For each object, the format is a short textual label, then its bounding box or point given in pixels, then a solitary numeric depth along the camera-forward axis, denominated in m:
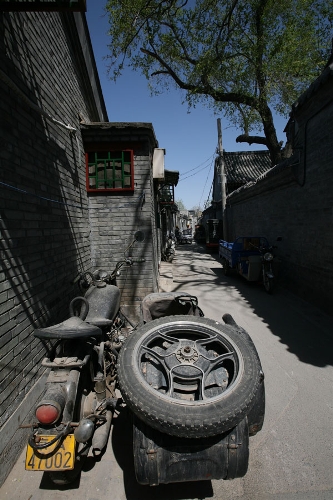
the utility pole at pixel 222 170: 16.77
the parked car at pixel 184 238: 28.94
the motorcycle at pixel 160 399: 1.92
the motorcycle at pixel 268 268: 7.94
